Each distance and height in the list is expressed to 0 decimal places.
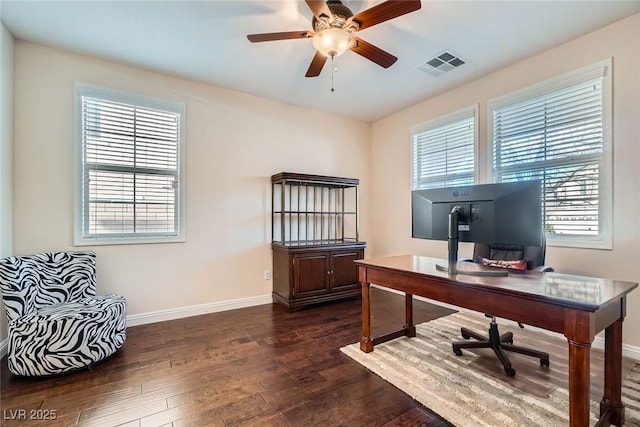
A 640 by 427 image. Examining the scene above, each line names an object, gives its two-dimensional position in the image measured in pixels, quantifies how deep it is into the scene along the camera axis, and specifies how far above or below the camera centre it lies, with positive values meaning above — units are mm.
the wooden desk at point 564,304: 1293 -478
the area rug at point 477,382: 1668 -1166
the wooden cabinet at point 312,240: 3648 -396
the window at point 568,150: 2525 +629
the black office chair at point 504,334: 2207 -960
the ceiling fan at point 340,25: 1821 +1304
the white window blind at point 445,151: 3549 +846
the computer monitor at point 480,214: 1618 +1
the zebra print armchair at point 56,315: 2051 -782
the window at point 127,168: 2936 +481
